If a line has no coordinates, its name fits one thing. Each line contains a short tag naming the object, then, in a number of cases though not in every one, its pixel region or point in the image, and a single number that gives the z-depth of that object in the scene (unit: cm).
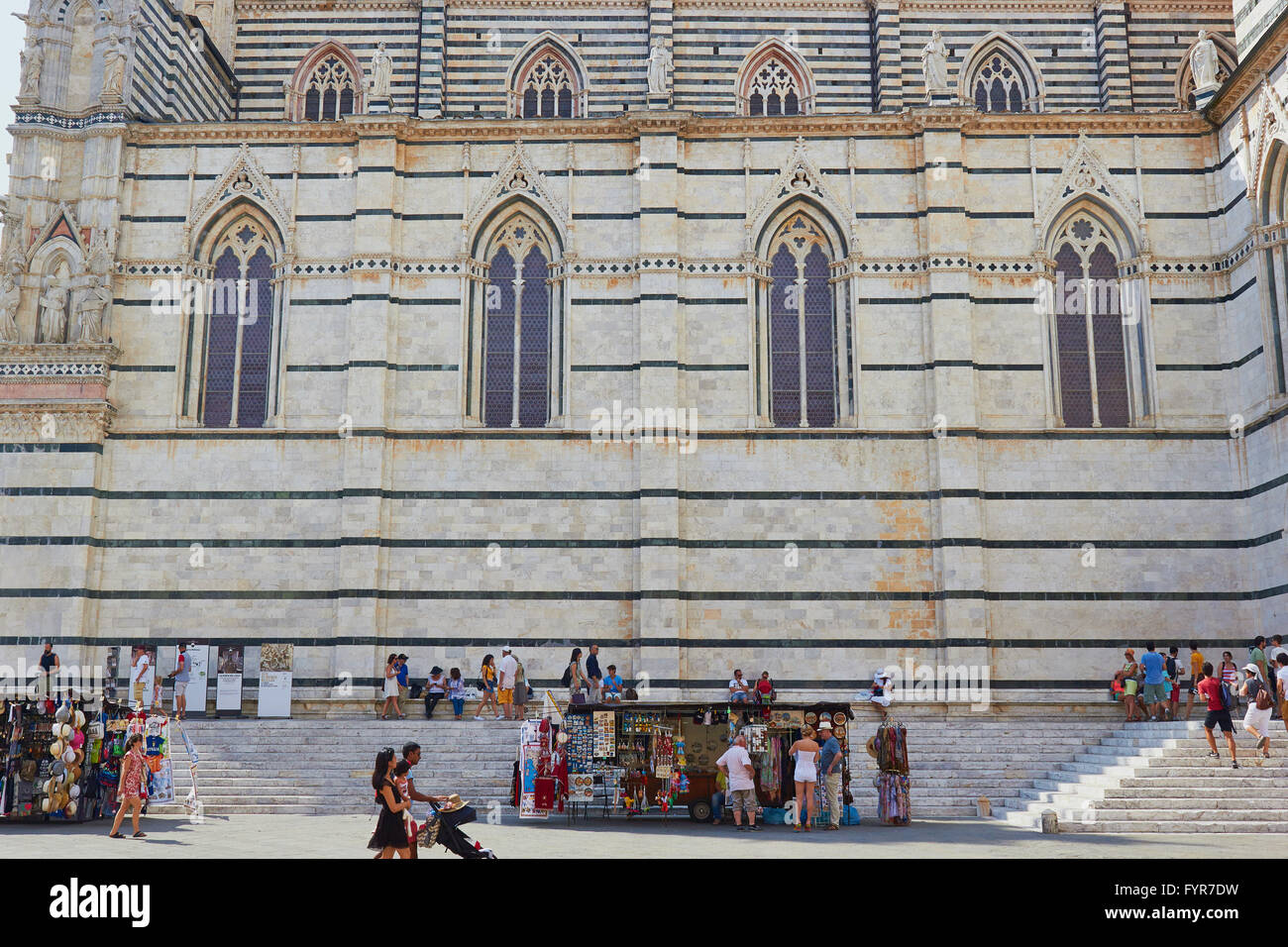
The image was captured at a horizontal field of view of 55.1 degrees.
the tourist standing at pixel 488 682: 2100
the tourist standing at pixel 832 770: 1514
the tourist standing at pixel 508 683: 2083
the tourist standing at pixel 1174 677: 2000
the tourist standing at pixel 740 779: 1478
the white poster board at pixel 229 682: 2150
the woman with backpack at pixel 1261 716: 1605
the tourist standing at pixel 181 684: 2097
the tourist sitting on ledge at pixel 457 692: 2123
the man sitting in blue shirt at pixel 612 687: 2072
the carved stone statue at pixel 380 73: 2430
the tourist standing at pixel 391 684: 2092
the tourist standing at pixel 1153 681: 1997
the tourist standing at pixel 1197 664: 2092
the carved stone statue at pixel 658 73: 2430
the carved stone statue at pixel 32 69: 2386
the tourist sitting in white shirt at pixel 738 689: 2017
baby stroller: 967
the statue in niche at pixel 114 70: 2391
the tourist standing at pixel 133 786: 1398
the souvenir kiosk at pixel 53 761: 1504
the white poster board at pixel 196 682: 2156
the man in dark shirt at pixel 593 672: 2072
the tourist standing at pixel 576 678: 2069
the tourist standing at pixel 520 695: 2070
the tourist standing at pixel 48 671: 2108
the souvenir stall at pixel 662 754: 1550
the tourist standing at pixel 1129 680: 2022
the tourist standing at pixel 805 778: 1491
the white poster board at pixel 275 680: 2155
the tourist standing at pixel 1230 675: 1991
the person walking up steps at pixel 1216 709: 1611
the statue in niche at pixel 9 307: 2273
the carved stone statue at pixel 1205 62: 2373
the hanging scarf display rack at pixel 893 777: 1565
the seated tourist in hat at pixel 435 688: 2100
